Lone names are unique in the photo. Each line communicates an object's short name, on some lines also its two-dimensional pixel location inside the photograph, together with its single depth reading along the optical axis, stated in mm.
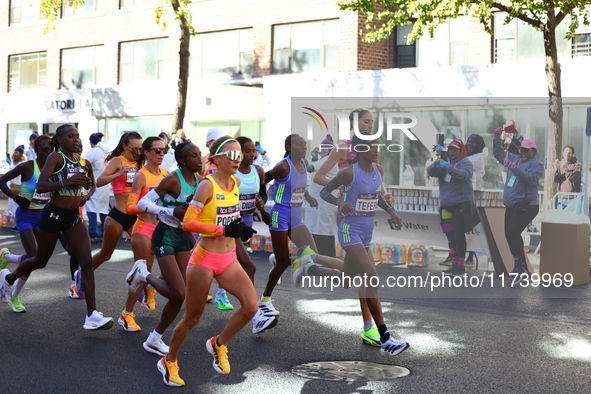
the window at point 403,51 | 25859
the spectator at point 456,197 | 11422
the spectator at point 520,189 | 11344
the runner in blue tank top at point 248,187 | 7672
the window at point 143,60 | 31625
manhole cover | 6188
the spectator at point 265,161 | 21516
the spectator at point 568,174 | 11344
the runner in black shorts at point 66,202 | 7609
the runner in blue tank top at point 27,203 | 8750
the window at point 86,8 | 33997
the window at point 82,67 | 34062
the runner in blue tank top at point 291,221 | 8305
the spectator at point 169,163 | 15453
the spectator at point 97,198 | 14586
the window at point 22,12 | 36719
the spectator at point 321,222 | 9906
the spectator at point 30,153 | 17805
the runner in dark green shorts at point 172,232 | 6590
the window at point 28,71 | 36312
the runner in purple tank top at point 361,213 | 7141
